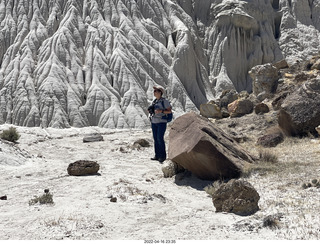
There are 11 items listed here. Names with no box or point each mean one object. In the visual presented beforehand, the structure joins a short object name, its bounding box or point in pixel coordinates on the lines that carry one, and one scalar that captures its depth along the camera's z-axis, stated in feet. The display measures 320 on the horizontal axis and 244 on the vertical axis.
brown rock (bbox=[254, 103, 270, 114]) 42.66
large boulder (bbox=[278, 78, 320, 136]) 28.99
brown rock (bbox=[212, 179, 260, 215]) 14.80
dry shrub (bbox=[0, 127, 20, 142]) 46.60
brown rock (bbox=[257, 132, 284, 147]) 29.27
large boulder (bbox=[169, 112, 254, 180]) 21.56
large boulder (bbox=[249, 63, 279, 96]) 51.70
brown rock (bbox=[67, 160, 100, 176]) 24.02
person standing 29.35
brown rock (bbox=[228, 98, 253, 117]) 46.44
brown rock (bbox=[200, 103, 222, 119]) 55.01
